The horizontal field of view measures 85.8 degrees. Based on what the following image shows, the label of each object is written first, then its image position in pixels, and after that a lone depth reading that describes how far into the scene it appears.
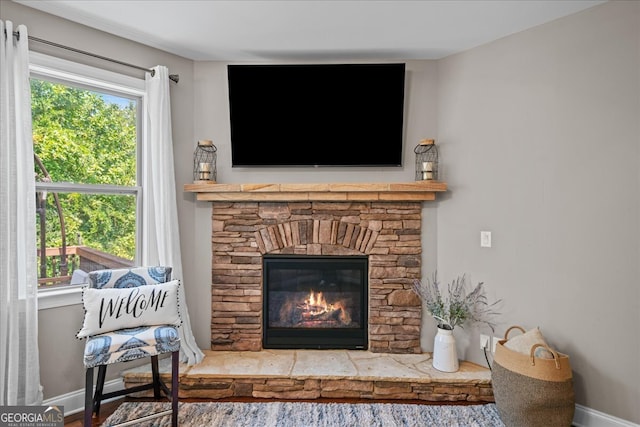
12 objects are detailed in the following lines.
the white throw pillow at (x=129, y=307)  1.91
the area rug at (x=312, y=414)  2.07
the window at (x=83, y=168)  2.23
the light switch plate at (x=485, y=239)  2.51
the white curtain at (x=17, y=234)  1.90
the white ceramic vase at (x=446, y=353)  2.42
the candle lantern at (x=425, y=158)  2.69
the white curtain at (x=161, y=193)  2.50
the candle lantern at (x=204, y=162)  2.70
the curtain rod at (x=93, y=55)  2.07
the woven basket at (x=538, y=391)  1.88
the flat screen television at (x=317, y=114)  2.64
